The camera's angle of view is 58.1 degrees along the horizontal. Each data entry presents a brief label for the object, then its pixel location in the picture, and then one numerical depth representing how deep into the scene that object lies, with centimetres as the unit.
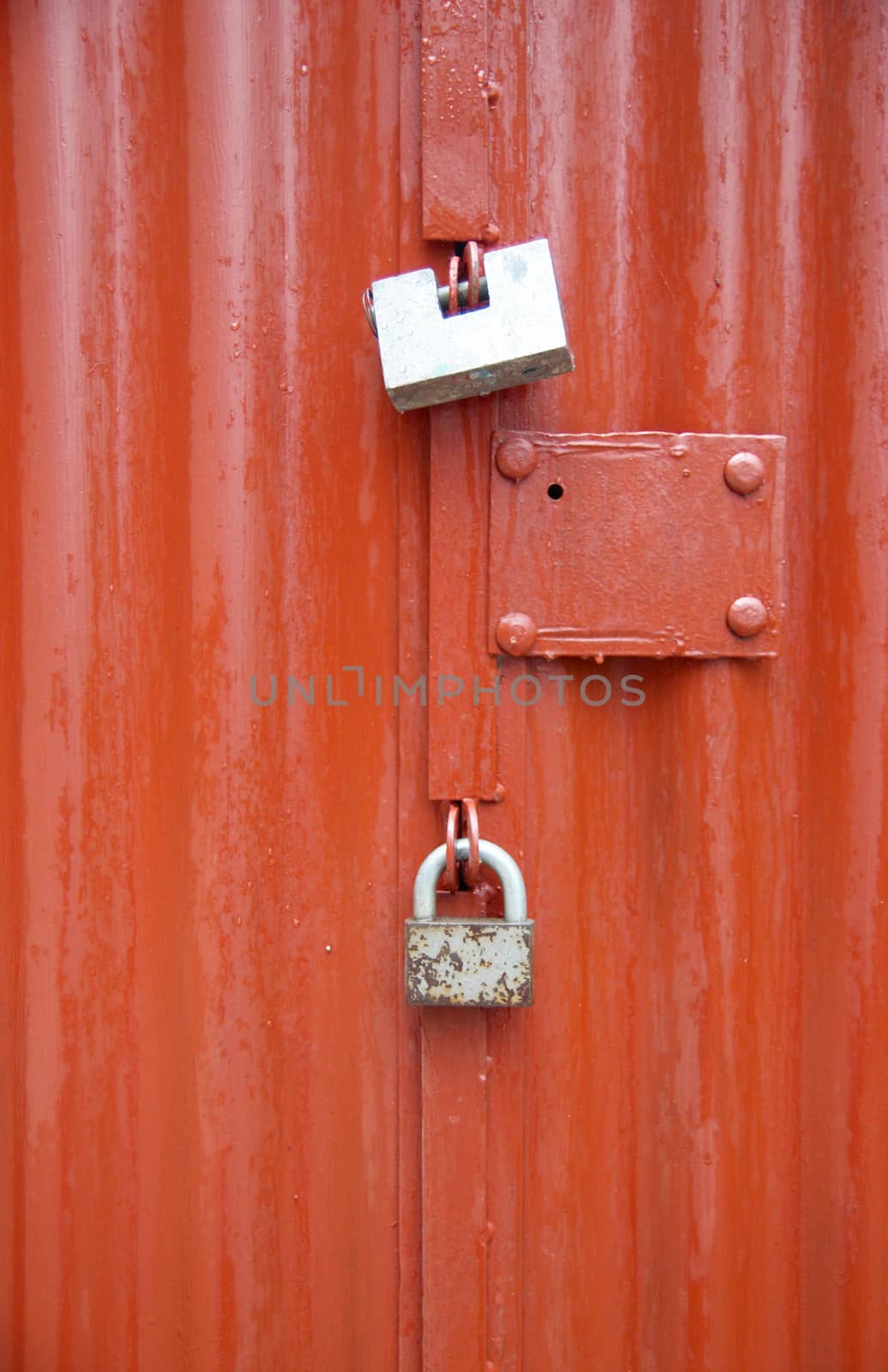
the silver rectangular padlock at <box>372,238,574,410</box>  73
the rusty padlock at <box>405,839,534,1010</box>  76
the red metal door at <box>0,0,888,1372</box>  83
